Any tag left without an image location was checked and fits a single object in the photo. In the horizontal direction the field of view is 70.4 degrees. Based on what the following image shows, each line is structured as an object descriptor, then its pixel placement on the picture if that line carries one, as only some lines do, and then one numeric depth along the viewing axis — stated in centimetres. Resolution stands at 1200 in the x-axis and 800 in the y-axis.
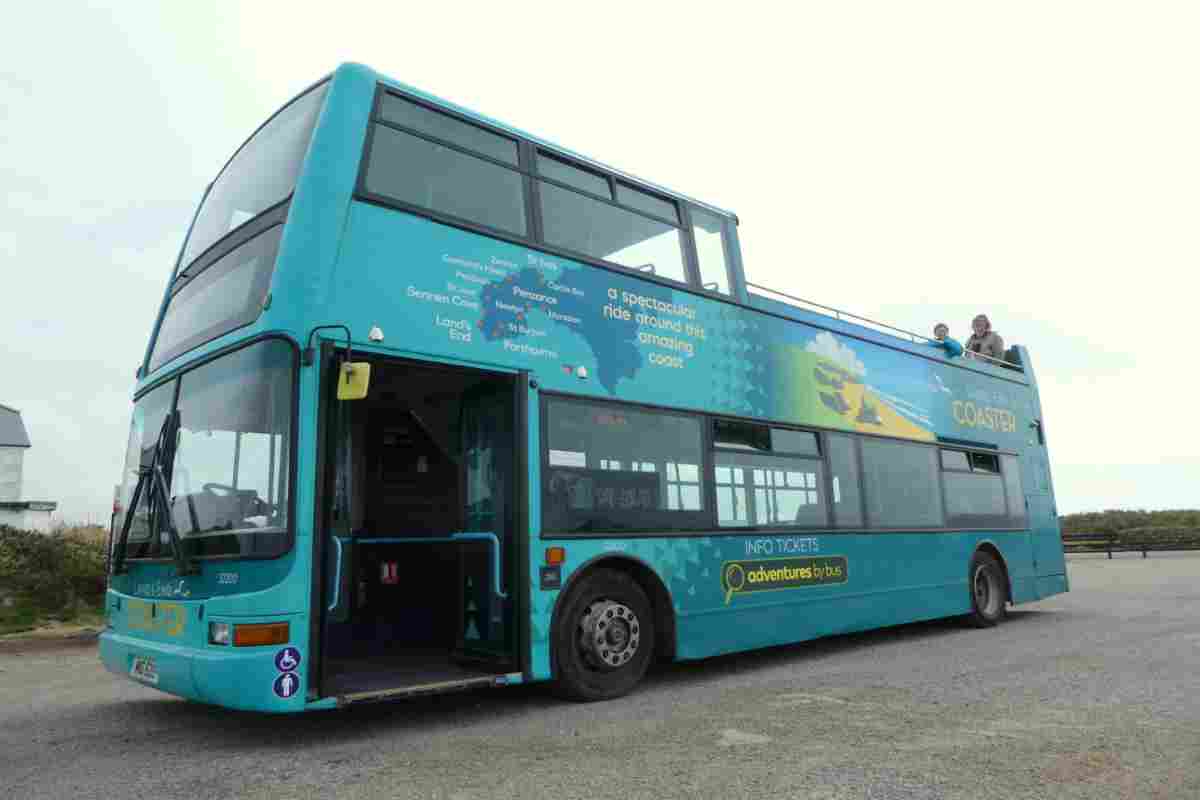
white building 2523
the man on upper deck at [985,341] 1282
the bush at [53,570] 1249
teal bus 505
